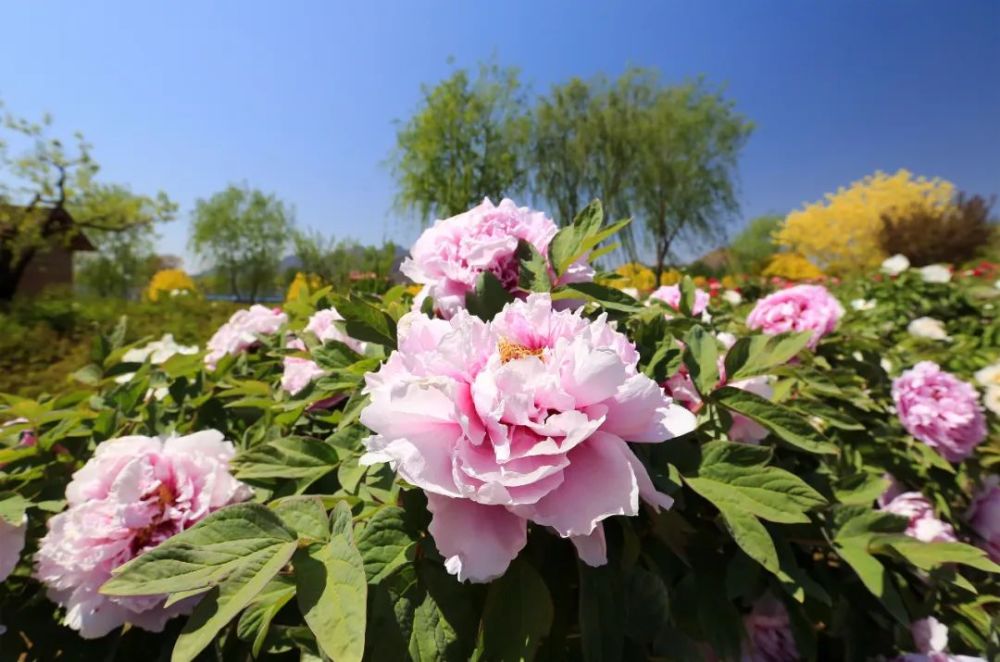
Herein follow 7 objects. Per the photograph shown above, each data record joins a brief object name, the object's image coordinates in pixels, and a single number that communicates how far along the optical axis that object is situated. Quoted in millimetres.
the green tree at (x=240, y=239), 31859
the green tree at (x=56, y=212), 10961
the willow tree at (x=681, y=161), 19016
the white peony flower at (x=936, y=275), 2557
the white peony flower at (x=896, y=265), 2791
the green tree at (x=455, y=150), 18000
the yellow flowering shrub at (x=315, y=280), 5811
